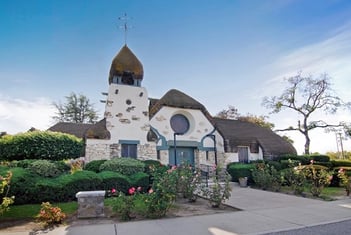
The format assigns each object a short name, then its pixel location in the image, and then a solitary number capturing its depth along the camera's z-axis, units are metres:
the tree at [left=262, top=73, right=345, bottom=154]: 24.31
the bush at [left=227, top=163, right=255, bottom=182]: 14.96
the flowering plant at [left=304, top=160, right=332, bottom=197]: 11.18
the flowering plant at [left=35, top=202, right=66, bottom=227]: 6.37
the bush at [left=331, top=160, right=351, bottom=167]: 17.85
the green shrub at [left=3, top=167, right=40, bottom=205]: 8.21
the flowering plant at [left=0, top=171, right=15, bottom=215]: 6.00
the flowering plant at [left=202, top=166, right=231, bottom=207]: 8.34
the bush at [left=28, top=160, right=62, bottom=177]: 10.05
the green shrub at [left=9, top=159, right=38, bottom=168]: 10.81
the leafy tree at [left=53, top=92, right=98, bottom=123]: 31.83
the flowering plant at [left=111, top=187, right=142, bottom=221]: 6.73
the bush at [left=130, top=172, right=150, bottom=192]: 10.70
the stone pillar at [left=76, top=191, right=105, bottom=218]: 7.00
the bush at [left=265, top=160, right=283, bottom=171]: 16.85
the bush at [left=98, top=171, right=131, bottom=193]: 9.99
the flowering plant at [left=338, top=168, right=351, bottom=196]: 11.53
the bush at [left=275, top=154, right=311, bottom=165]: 18.36
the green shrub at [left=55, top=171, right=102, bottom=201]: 9.09
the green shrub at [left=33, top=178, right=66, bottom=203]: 8.59
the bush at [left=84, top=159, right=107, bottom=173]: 12.91
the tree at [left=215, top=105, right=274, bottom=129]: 28.94
